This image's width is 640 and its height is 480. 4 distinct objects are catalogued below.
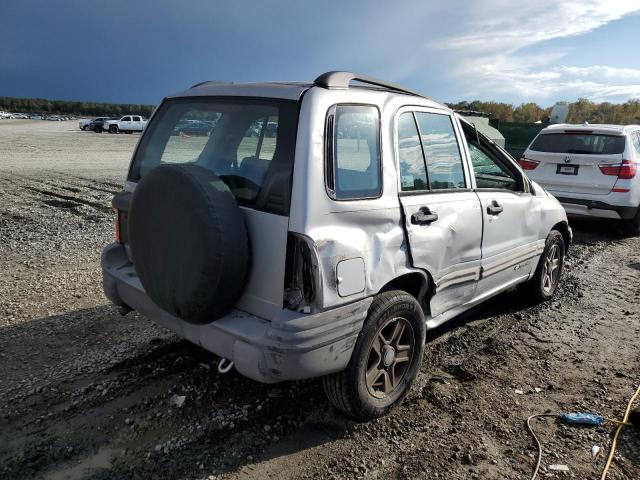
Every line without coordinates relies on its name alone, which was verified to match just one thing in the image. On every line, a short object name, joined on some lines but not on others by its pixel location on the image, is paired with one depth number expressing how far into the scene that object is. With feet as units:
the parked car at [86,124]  151.88
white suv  25.25
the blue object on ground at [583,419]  10.32
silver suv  8.15
